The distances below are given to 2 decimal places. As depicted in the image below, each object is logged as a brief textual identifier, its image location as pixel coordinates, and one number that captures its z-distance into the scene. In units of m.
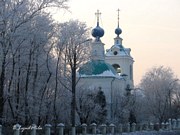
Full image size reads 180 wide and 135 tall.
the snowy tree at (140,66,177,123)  68.62
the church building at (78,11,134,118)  69.12
